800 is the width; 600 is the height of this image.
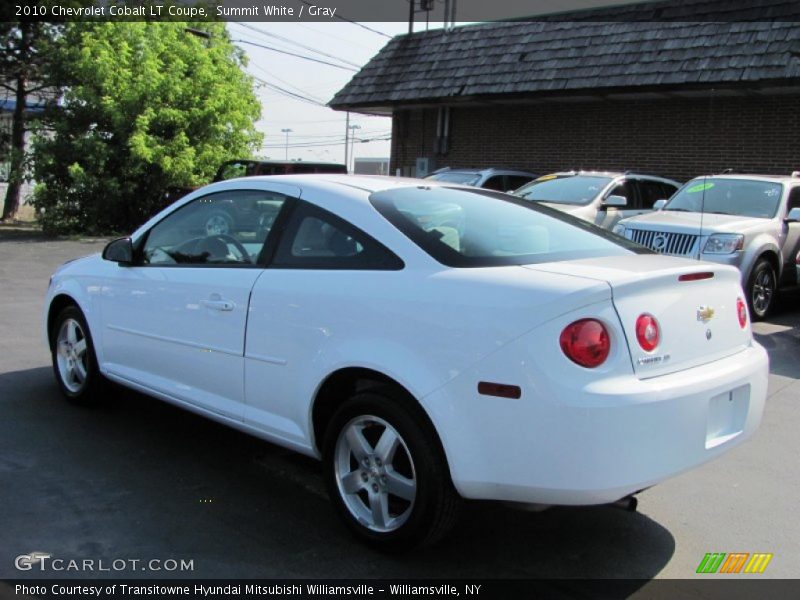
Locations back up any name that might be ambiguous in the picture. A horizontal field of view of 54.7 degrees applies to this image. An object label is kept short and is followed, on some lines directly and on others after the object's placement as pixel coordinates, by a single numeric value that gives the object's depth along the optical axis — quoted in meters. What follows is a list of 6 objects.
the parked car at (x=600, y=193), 11.01
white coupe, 2.82
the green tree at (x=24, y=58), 19.89
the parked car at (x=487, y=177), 13.17
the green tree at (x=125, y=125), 18.20
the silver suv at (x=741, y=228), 8.64
